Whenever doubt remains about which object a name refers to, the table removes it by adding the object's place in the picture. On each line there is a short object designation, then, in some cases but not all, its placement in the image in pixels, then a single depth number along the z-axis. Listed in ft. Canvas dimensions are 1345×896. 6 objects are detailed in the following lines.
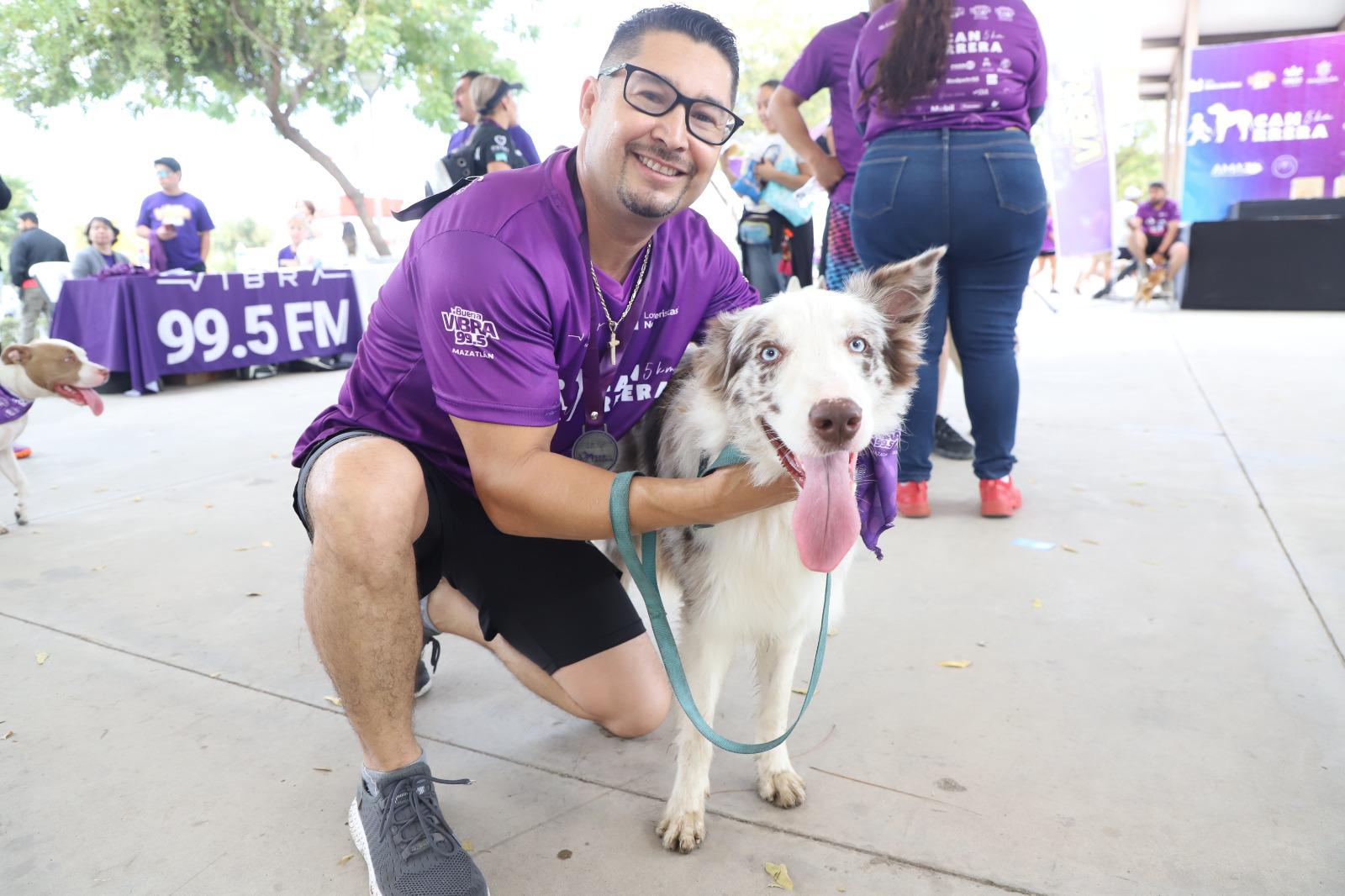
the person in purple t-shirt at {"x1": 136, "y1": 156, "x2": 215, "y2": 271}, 32.30
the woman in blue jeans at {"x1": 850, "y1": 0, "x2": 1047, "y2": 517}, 12.25
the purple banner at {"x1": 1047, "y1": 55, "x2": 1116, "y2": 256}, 55.62
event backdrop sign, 51.26
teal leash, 6.30
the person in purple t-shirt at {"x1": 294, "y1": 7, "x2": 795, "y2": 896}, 6.41
